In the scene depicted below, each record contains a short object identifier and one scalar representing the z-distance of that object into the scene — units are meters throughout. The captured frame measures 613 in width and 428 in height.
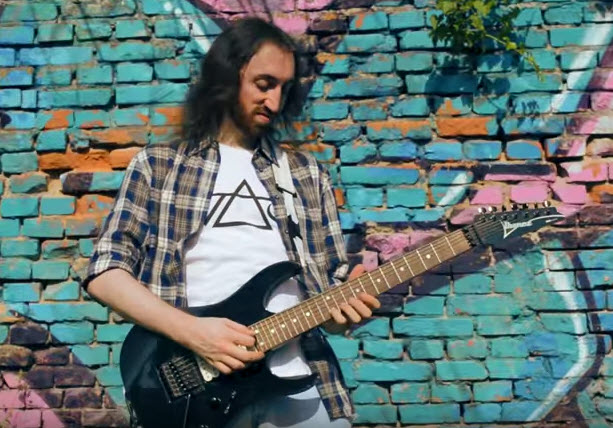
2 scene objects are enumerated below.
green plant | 3.36
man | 2.34
